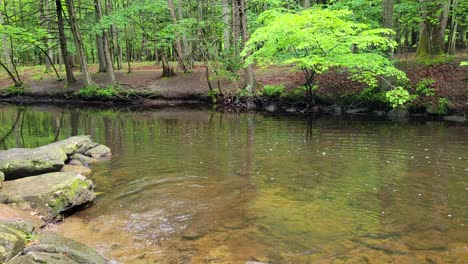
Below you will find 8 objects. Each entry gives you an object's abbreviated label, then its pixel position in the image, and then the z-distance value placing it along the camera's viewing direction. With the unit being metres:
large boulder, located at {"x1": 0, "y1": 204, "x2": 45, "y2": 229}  5.73
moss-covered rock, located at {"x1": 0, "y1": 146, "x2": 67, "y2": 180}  8.17
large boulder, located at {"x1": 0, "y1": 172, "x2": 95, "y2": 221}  6.59
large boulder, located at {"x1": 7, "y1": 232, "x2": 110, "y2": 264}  4.01
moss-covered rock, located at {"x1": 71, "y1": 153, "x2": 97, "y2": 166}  10.56
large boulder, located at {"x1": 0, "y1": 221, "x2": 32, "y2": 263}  4.06
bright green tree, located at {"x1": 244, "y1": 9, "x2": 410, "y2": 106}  13.61
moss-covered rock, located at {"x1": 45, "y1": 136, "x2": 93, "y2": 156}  10.74
